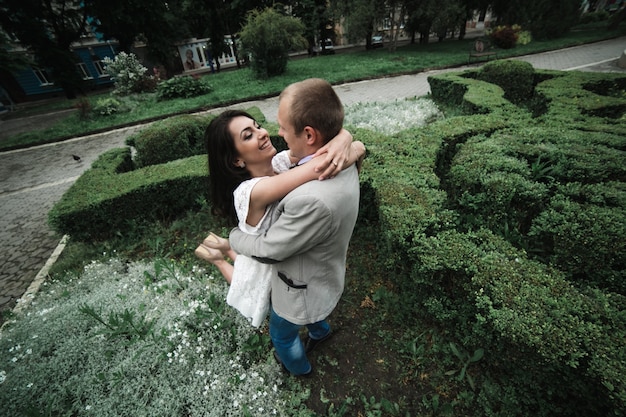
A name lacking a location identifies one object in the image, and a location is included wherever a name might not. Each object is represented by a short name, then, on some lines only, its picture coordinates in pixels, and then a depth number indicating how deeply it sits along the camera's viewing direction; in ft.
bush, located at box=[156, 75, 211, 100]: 54.44
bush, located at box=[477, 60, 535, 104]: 28.71
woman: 5.12
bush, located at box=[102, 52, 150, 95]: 56.75
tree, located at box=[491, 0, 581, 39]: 75.97
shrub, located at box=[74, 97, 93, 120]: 47.02
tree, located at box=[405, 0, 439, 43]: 67.26
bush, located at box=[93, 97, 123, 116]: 48.44
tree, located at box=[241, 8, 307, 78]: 56.59
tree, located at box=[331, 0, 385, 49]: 67.31
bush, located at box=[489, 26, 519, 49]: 69.41
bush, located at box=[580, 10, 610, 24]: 111.65
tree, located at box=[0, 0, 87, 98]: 59.88
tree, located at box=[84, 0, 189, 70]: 65.36
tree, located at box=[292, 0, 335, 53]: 94.84
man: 4.79
